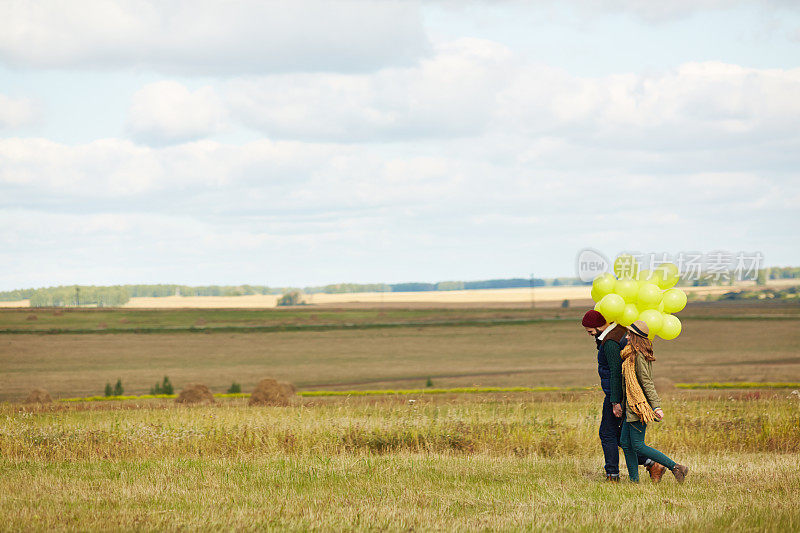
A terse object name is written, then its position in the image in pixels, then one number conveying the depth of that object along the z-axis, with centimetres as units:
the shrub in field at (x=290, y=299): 15889
